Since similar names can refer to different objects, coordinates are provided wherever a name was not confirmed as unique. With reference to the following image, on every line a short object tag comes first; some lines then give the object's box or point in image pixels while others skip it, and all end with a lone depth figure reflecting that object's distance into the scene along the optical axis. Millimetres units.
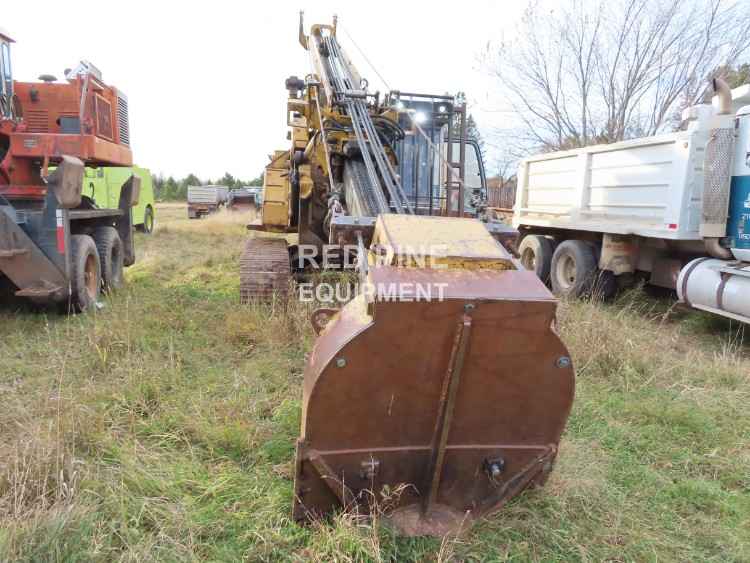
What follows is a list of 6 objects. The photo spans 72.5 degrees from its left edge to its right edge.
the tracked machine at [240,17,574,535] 2004
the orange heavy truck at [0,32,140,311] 5156
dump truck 5621
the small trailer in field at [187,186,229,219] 30928
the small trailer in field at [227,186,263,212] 27750
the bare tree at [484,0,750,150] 13852
